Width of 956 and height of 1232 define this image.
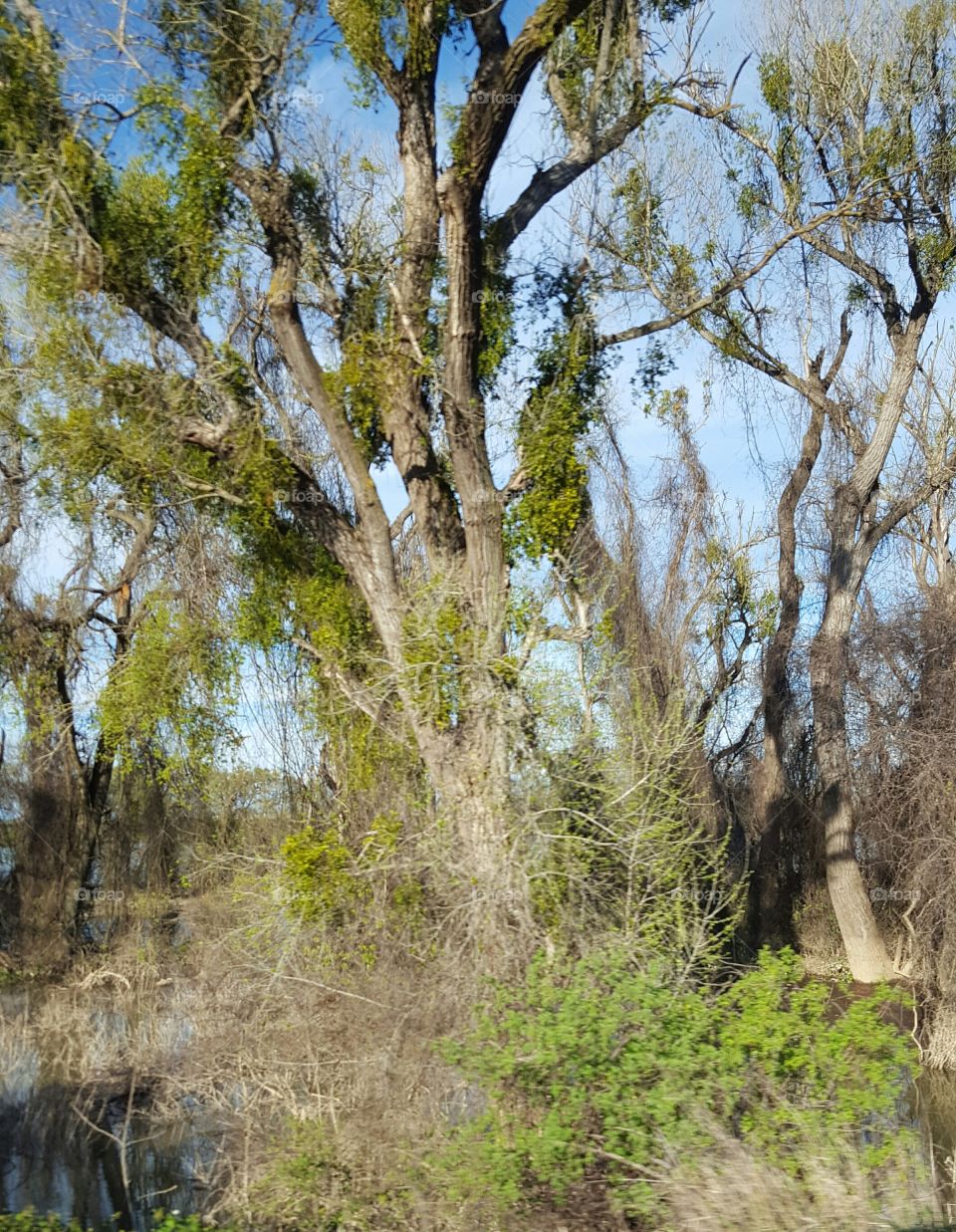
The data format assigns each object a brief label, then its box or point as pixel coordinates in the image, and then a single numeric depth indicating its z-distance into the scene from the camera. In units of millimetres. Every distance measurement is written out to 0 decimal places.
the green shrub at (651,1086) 7043
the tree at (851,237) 17906
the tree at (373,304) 13297
